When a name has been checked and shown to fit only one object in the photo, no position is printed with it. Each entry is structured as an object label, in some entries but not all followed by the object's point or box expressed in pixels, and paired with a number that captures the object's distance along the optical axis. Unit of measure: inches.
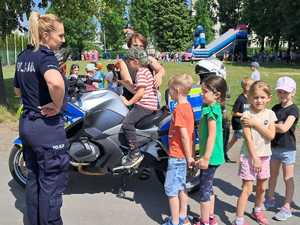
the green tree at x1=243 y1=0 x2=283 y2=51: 1111.5
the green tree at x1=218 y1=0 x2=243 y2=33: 1688.1
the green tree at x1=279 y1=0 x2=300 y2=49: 955.0
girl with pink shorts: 102.6
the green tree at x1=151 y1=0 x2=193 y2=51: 1574.0
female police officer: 83.4
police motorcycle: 119.4
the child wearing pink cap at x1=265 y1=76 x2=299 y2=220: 107.2
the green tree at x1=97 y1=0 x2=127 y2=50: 1623.3
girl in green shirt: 98.9
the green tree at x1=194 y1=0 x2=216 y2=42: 1842.3
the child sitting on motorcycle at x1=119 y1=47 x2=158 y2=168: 118.2
